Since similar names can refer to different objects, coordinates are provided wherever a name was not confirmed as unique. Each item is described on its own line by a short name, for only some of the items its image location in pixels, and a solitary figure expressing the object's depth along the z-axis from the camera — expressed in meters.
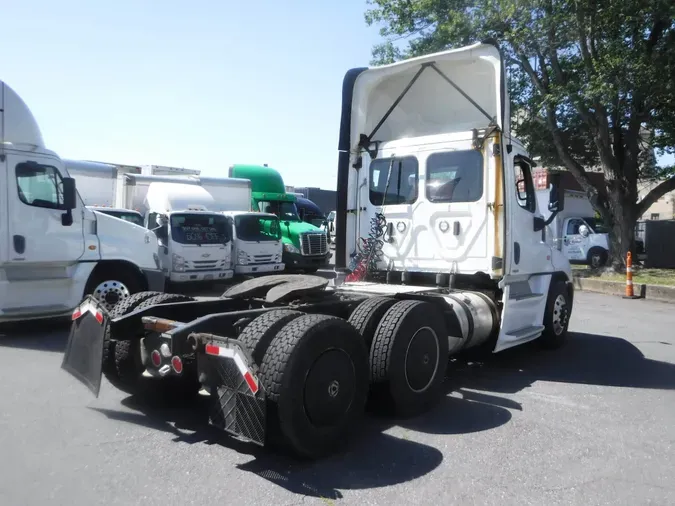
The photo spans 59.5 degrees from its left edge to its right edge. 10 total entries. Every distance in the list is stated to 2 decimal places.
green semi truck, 17.64
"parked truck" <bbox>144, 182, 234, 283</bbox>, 13.64
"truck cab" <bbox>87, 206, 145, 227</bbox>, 13.84
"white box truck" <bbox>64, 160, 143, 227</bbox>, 15.14
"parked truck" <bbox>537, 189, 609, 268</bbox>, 21.20
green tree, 14.63
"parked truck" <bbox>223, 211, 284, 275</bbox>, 15.29
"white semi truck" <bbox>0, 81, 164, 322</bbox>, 7.98
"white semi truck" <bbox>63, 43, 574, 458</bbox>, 3.90
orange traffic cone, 14.19
